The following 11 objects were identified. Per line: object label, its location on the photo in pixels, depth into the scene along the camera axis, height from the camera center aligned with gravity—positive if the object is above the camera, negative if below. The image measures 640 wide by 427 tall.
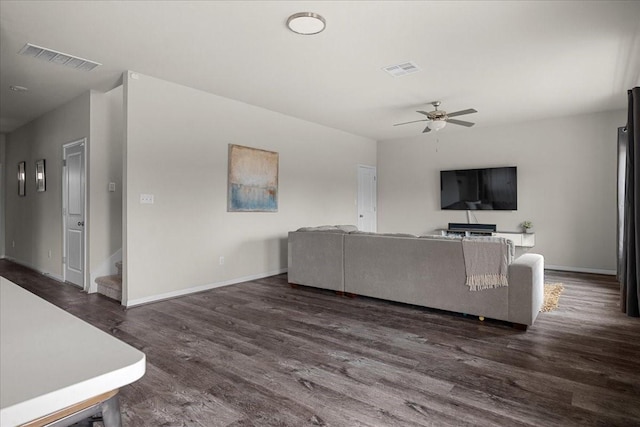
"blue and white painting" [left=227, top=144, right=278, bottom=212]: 5.14 +0.44
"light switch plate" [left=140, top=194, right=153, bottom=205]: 4.17 +0.13
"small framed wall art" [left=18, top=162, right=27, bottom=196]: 6.59 +0.62
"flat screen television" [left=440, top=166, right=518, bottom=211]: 6.62 +0.37
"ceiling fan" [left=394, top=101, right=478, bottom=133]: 5.15 +1.32
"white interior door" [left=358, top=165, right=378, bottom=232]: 7.92 +0.22
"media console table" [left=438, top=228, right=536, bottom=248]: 6.27 -0.52
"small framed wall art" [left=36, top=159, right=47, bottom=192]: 5.88 +0.56
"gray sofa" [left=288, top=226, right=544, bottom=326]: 3.27 -0.70
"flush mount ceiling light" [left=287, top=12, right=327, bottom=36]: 2.88 +1.55
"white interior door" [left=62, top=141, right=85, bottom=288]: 4.88 -0.02
